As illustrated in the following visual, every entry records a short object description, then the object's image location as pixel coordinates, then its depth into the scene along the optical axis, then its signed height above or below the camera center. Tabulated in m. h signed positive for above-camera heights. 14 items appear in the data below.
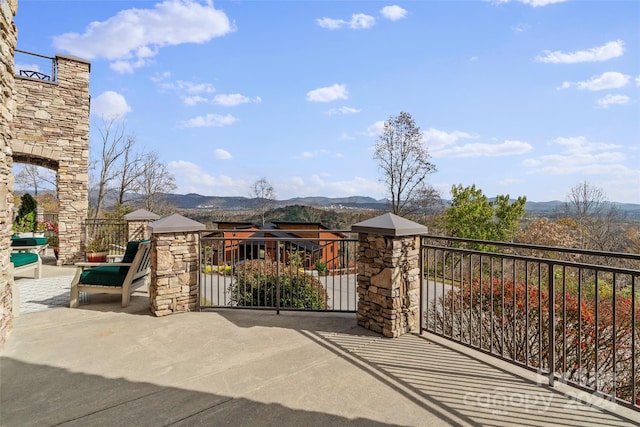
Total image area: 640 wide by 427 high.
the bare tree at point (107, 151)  16.69 +3.26
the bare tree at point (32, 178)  16.99 +1.94
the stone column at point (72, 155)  7.86 +1.45
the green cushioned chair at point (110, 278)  4.10 -0.93
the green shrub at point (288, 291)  4.57 -1.27
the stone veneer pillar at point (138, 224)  7.51 -0.35
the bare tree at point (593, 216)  18.38 -0.58
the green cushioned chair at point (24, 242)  7.13 -0.73
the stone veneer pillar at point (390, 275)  3.06 -0.68
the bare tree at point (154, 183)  19.81 +1.82
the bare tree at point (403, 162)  17.42 +2.71
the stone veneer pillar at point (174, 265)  3.68 -0.68
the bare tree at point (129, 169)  17.50 +2.41
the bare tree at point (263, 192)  28.83 +1.66
